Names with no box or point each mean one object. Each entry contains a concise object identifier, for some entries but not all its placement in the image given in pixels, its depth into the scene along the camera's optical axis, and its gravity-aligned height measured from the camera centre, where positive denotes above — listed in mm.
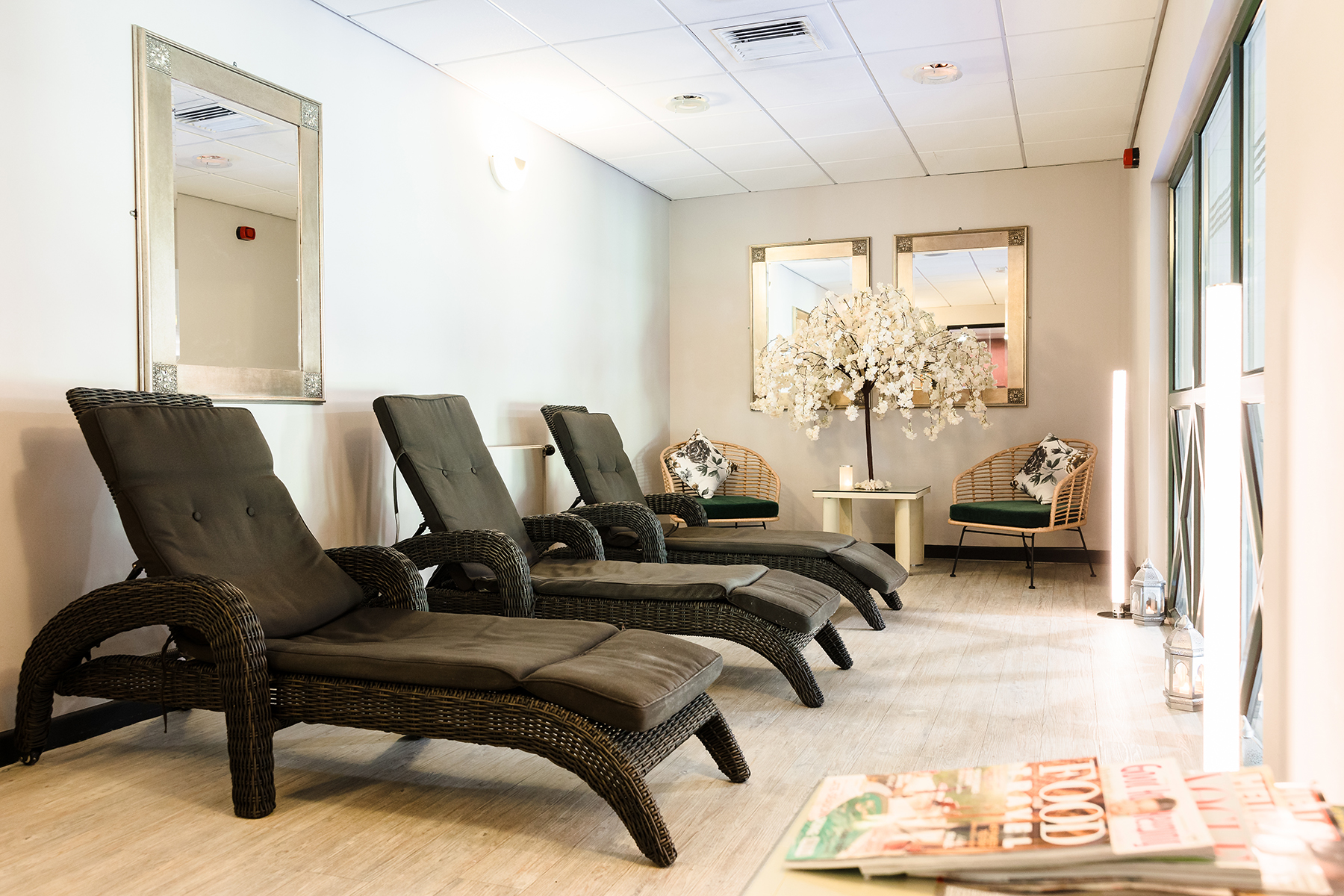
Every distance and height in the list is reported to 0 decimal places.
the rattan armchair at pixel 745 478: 6935 -281
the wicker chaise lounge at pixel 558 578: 3322 -502
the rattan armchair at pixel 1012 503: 5719 -415
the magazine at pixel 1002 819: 854 -361
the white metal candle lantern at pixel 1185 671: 3223 -778
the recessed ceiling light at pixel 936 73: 4703 +1777
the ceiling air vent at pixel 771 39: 4230 +1780
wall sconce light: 5195 +1459
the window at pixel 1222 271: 2643 +595
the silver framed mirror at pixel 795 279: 7109 +1184
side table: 5988 -479
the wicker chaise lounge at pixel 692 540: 4312 -467
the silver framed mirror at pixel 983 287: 6688 +1049
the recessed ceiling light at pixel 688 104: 5168 +1799
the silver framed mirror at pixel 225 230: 3260 +772
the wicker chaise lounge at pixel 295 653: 2250 -539
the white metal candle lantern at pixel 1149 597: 4566 -759
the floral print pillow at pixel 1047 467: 6078 -198
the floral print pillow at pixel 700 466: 6738 -183
